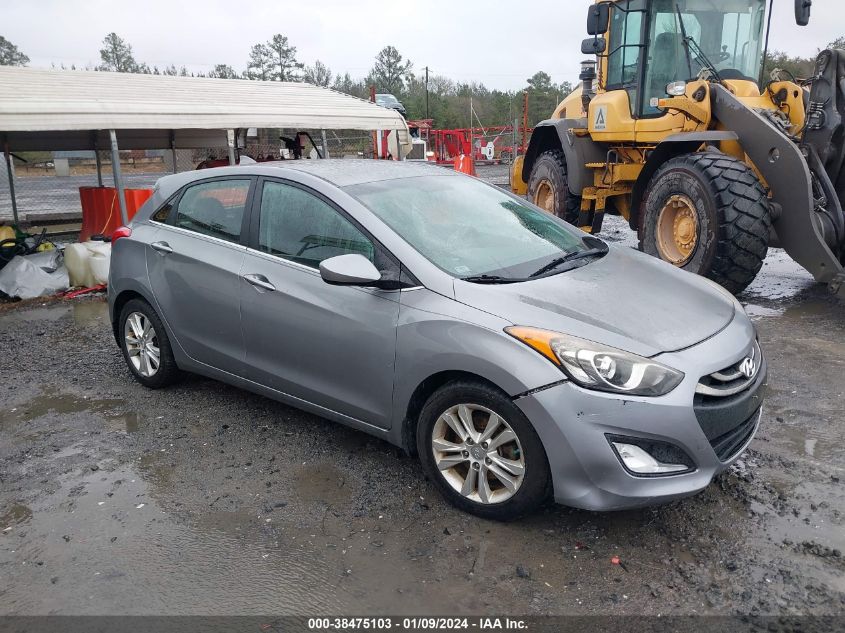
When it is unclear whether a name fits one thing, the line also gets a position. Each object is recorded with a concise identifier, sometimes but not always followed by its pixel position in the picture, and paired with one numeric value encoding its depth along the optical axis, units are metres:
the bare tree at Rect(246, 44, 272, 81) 63.81
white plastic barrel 8.71
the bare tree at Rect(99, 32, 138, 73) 64.75
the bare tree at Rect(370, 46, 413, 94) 66.88
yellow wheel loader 6.26
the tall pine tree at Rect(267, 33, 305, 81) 63.81
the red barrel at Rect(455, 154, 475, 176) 19.38
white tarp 8.48
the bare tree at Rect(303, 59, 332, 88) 64.31
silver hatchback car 2.86
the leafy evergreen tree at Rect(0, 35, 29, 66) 56.00
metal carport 8.70
